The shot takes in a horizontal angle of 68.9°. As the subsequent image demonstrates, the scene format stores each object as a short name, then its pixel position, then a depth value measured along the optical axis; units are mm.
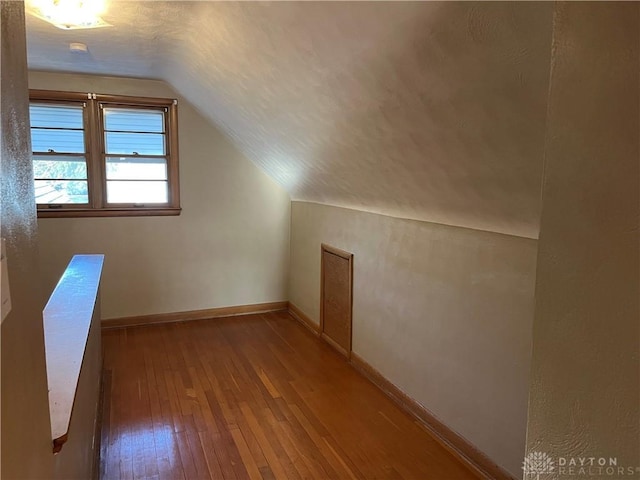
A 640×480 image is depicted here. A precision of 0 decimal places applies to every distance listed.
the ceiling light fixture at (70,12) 2221
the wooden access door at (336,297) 3566
